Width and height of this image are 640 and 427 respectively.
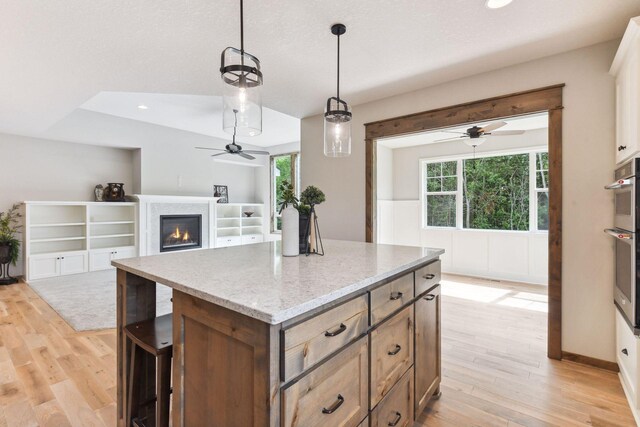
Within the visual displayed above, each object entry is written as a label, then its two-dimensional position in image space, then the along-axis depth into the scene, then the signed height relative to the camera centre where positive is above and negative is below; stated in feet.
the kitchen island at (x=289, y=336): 3.23 -1.56
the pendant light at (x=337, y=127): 7.46 +2.22
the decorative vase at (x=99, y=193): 20.39 +1.26
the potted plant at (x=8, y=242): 16.63 -1.58
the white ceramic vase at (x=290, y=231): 6.17 -0.37
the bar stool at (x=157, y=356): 4.60 -2.26
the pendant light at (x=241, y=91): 5.30 +2.22
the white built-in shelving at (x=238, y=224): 26.25 -0.97
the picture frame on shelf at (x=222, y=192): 26.55 +1.75
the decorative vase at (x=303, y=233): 6.55 -0.42
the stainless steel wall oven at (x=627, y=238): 5.98 -0.47
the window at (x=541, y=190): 17.19 +1.29
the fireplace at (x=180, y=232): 21.80 -1.40
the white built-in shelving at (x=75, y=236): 17.70 -1.46
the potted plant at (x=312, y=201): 6.47 +0.25
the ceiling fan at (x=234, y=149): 18.26 +3.73
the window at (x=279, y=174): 27.40 +3.53
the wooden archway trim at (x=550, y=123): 8.66 +2.81
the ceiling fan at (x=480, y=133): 12.05 +3.39
